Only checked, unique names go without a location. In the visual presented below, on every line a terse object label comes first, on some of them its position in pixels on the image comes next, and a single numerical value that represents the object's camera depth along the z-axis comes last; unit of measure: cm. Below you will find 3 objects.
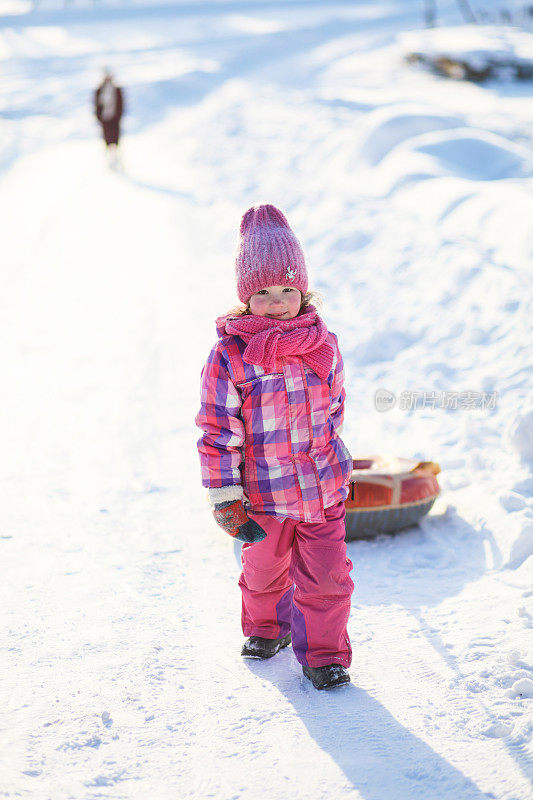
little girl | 539
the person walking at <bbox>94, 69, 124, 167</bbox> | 3081
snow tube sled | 785
